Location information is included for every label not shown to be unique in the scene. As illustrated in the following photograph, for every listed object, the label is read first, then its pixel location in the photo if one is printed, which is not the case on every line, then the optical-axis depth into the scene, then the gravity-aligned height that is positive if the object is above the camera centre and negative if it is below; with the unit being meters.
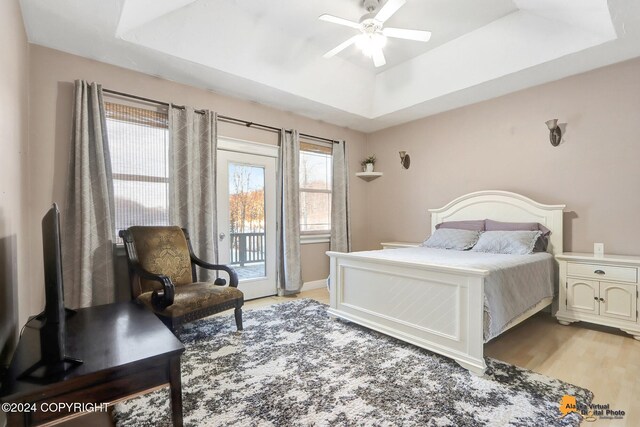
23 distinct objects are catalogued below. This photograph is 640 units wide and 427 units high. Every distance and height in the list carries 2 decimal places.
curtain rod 3.01 +1.12
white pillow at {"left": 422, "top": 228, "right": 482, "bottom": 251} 3.58 -0.40
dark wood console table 1.01 -0.60
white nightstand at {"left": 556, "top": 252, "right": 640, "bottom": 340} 2.72 -0.83
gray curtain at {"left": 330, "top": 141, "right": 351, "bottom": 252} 4.84 +0.06
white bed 2.13 -0.74
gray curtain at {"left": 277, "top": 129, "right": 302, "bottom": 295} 4.20 -0.12
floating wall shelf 5.09 +0.55
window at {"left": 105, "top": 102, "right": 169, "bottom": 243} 2.98 +0.49
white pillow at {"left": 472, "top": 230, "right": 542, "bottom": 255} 3.13 -0.40
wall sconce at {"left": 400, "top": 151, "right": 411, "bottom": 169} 4.84 +0.76
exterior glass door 3.77 -0.13
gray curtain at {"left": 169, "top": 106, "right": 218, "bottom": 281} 3.28 +0.36
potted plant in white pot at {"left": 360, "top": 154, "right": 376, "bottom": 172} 5.16 +0.76
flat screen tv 1.09 -0.40
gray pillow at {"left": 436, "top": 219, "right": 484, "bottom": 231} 3.79 -0.24
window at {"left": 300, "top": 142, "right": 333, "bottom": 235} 4.67 +0.31
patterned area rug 1.63 -1.14
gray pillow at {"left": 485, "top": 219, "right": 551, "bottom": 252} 3.28 -0.26
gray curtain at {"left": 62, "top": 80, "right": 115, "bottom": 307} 2.69 +0.02
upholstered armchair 2.45 -0.65
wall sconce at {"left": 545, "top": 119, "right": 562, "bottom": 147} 3.33 +0.81
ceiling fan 2.40 +1.53
